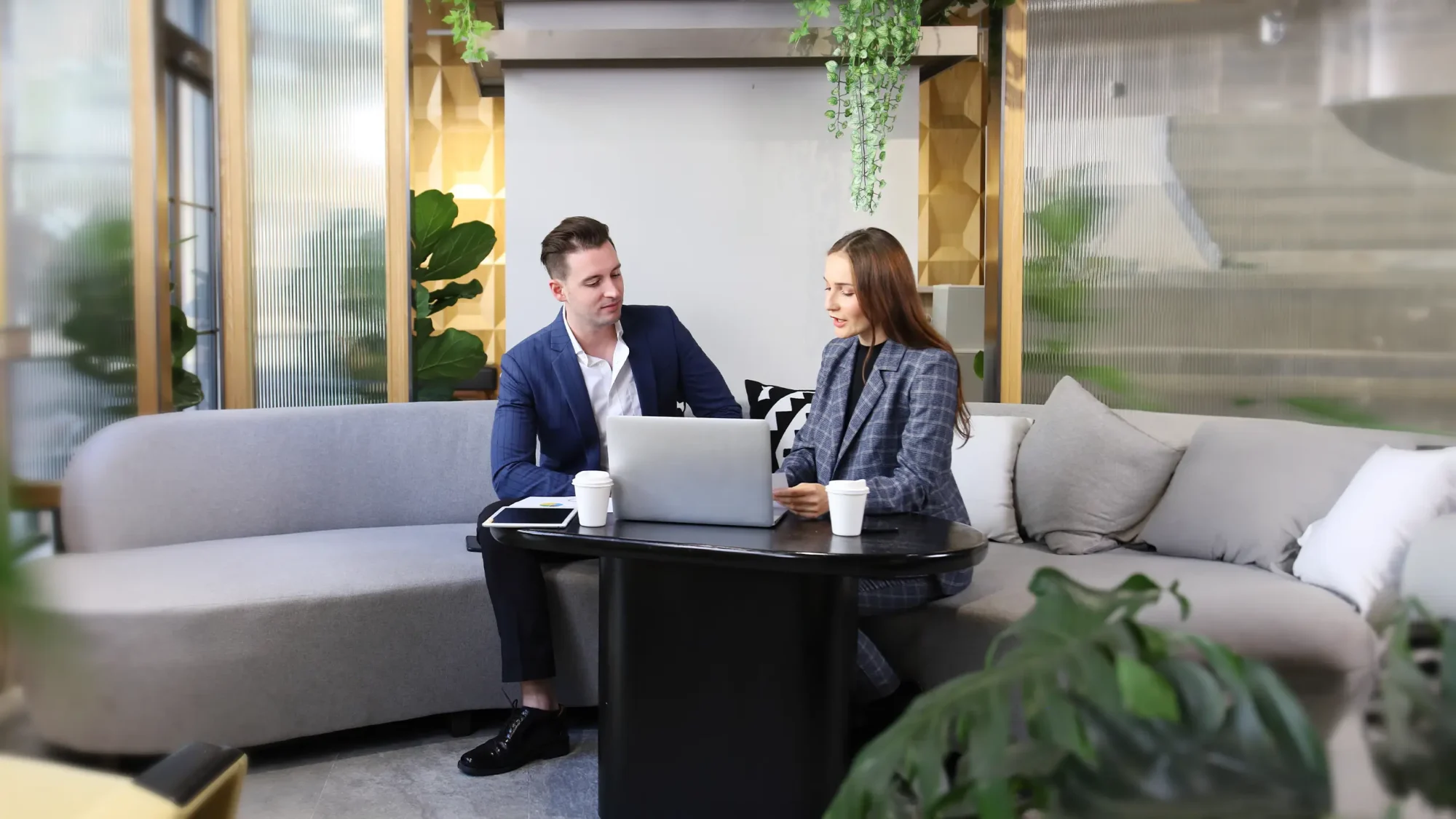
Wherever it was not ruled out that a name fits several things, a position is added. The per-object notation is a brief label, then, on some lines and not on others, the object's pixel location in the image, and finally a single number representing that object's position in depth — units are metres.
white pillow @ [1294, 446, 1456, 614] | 1.92
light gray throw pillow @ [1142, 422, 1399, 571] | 2.45
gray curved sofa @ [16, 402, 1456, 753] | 2.27
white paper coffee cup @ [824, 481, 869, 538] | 1.91
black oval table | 2.01
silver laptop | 1.92
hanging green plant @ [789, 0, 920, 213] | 3.25
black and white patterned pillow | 3.24
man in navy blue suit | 2.55
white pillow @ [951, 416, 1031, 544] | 2.93
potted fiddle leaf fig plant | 3.75
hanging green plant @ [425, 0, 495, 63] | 3.32
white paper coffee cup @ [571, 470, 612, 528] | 1.95
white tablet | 1.96
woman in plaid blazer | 2.25
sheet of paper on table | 2.17
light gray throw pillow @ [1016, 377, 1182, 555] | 2.77
